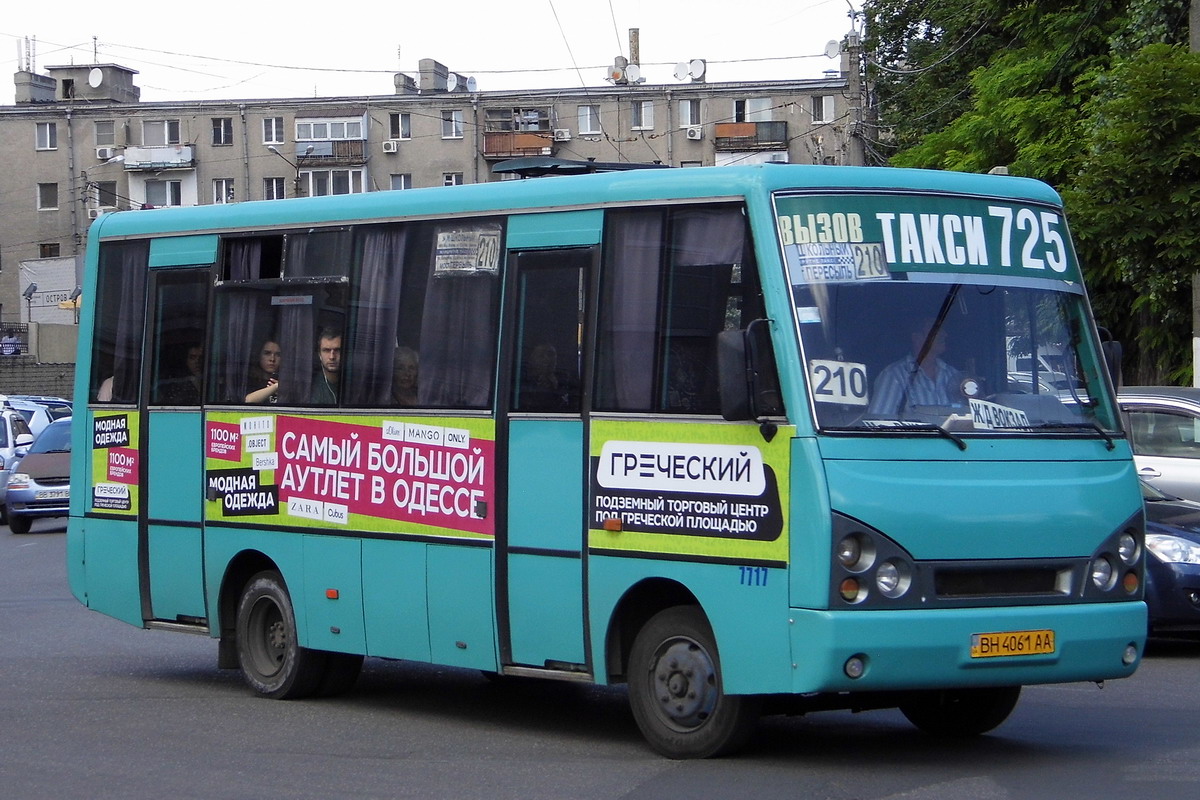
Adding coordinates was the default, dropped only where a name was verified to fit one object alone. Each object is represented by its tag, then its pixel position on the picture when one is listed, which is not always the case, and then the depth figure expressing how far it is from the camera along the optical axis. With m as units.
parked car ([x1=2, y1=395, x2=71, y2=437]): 34.52
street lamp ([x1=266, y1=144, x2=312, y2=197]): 79.38
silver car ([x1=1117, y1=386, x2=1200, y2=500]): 15.69
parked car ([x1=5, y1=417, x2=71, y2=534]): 29.27
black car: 12.54
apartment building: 82.56
